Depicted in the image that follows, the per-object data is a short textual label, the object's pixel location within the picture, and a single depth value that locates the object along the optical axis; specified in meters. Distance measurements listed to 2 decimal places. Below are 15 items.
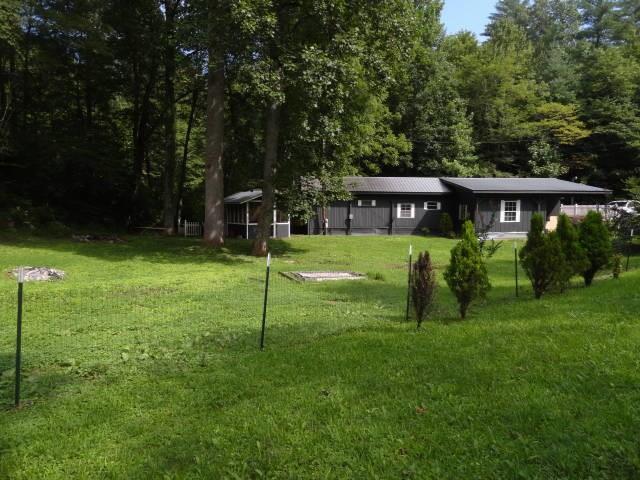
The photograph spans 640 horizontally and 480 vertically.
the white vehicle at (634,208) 15.85
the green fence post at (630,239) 14.82
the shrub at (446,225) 29.81
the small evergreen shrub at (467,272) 7.77
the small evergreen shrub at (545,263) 9.38
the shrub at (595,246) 10.84
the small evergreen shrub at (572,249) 10.30
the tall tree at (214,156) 19.81
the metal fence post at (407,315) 7.92
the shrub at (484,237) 12.22
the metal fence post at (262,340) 6.47
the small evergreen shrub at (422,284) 7.25
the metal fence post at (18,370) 4.60
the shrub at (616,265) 11.15
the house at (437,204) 29.64
